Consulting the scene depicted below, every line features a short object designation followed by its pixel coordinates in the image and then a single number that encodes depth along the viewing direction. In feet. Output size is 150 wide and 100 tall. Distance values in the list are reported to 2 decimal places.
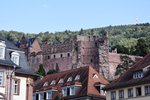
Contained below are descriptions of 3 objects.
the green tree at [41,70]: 446.89
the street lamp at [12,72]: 170.16
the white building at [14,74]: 169.99
